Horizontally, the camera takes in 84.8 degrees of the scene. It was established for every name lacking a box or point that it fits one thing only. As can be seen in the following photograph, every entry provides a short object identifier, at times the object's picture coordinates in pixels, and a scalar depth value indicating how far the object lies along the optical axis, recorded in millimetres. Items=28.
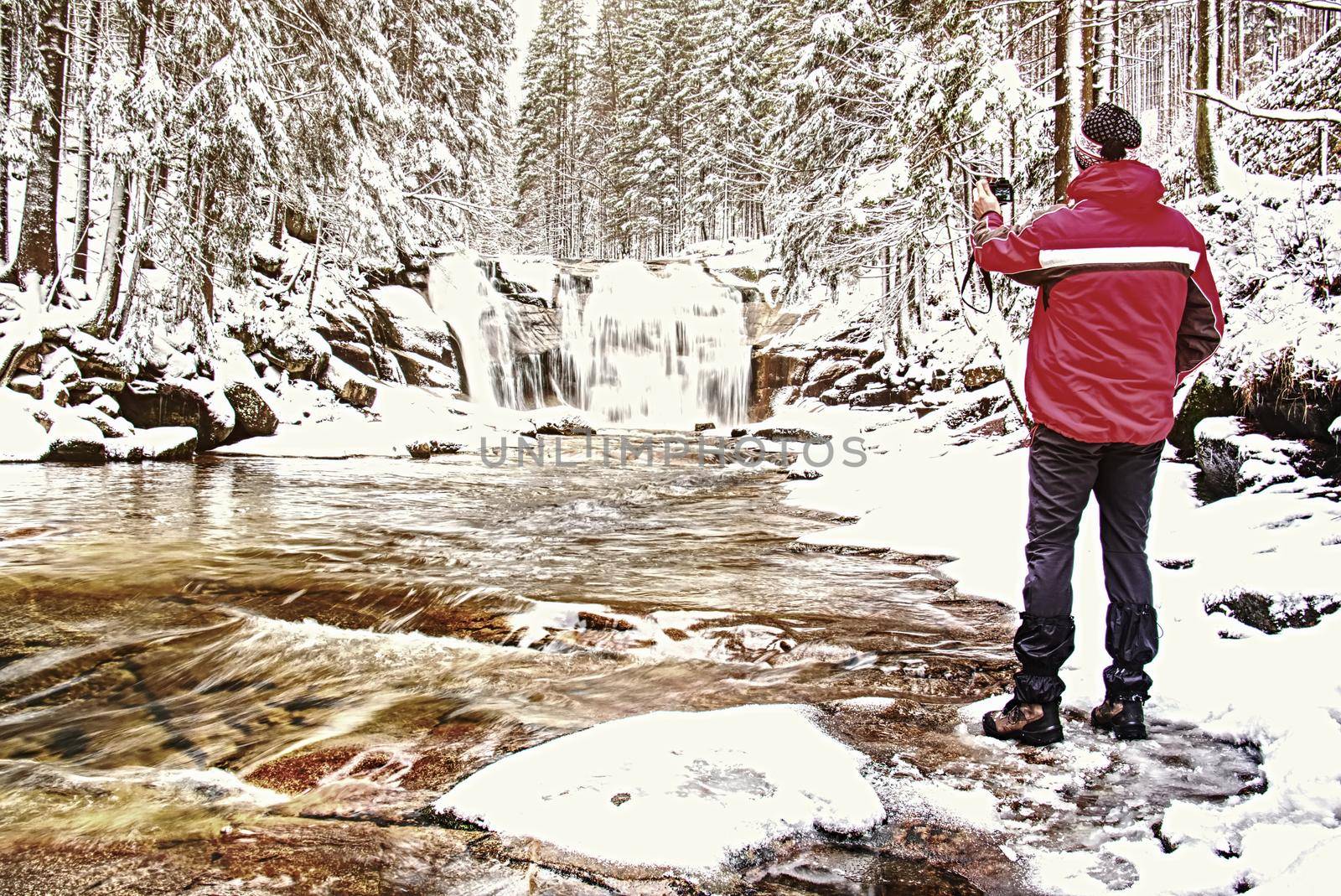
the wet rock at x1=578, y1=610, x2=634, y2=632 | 4270
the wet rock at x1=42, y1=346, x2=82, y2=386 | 12406
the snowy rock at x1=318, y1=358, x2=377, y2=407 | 18109
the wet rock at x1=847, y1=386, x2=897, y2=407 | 18728
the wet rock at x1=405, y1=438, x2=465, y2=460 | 15469
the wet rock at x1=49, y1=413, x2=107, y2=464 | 12117
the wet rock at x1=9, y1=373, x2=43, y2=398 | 12071
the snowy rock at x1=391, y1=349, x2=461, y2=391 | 20766
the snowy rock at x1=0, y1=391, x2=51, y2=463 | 11570
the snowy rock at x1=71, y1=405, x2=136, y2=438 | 12672
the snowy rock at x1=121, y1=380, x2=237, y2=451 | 13406
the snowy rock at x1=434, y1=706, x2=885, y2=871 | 1986
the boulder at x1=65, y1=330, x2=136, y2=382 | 12875
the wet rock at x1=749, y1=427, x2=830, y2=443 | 16766
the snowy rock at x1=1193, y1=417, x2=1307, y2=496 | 4762
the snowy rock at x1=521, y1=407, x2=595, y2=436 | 19516
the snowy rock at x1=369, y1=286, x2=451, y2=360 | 21406
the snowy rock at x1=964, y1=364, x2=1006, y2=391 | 14607
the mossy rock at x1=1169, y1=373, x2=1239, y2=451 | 5703
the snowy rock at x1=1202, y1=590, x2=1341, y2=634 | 3158
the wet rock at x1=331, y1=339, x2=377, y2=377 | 19438
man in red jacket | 2639
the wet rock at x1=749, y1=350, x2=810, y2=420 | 22328
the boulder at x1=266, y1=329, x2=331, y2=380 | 17641
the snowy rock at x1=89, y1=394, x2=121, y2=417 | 12930
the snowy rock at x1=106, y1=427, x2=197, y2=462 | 12680
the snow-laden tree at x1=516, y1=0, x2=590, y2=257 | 43844
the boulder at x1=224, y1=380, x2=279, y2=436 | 15219
